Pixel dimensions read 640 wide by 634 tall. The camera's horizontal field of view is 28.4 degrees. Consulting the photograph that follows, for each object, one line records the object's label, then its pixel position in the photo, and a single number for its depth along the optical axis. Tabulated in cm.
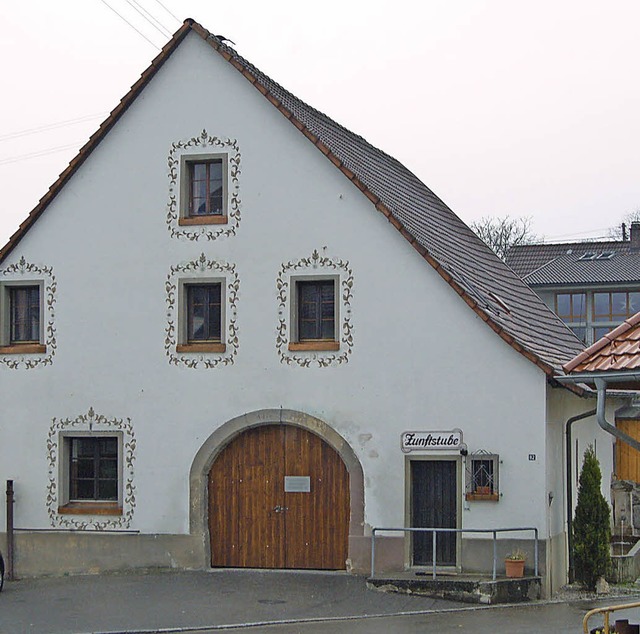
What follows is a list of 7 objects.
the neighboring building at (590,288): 6468
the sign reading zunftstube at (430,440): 2088
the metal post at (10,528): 2286
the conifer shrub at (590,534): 2152
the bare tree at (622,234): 8794
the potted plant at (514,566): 1988
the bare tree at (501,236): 7931
